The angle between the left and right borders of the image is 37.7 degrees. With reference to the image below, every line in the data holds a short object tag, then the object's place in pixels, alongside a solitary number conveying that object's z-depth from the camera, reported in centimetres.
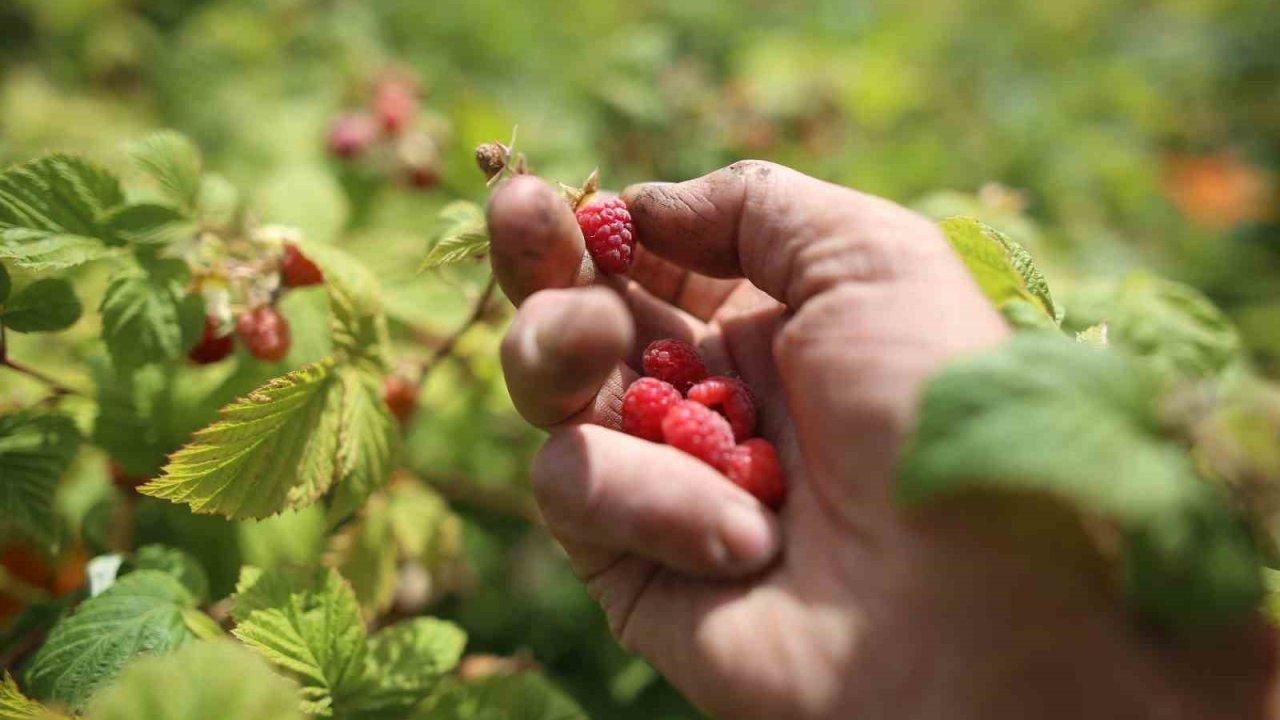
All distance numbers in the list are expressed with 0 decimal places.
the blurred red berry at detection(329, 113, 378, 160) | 60
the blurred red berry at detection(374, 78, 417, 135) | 60
